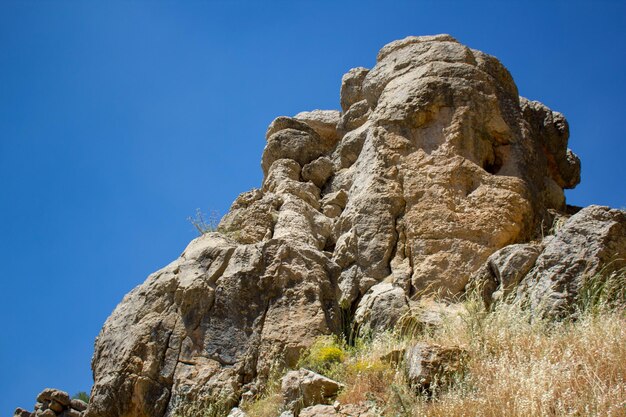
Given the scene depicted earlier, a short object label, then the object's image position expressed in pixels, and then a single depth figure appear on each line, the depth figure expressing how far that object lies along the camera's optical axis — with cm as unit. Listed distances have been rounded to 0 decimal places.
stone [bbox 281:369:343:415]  790
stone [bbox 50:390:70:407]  1122
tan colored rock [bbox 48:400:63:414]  1115
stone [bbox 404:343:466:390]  746
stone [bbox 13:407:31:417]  1134
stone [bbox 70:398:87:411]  1134
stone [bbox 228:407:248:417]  890
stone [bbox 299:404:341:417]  743
